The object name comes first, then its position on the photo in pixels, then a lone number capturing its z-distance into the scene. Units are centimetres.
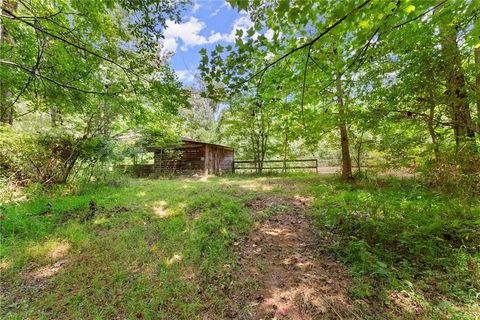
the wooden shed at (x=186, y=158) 1423
